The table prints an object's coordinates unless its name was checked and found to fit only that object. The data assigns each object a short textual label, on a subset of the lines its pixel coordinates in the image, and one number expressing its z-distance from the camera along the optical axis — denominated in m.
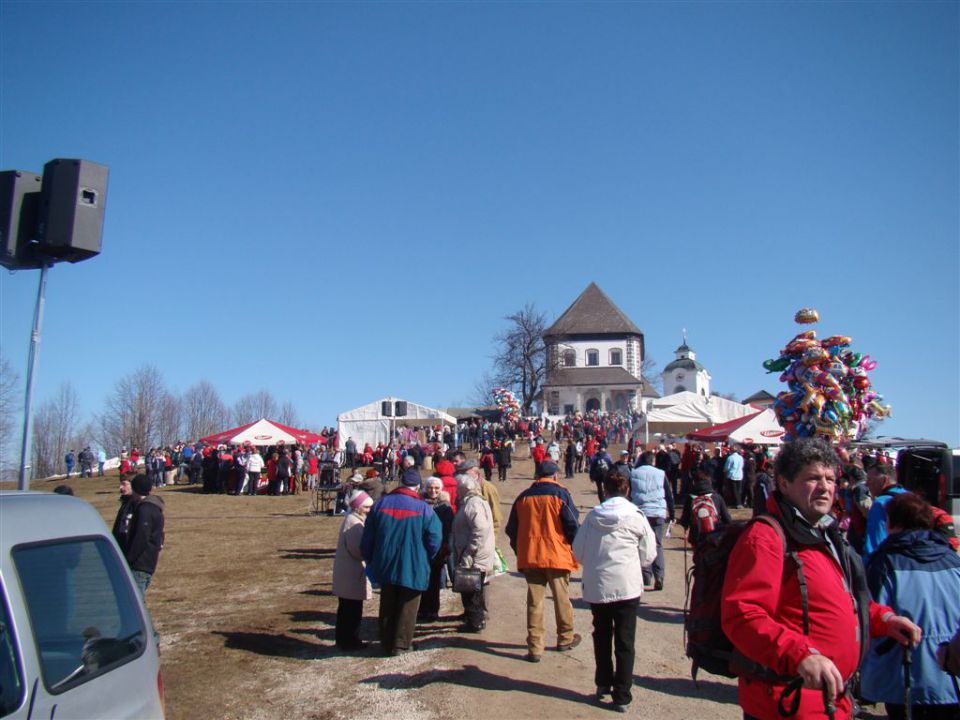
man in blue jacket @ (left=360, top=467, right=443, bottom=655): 7.04
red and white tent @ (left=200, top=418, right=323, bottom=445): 27.73
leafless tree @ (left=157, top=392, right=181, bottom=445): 69.19
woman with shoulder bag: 7.79
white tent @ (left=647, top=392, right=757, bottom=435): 25.77
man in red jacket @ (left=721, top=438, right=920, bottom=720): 2.86
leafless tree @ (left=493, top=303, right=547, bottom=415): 71.25
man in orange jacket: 6.89
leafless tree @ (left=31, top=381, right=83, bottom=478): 65.38
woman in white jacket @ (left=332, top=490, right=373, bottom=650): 7.45
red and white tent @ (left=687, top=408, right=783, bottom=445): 19.01
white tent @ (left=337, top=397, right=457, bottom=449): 36.56
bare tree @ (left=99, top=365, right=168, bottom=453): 61.58
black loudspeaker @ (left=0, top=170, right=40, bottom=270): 4.34
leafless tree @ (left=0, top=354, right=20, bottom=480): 40.48
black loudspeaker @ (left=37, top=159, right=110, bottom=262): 4.36
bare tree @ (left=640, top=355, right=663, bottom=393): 89.51
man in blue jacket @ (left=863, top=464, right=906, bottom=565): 5.89
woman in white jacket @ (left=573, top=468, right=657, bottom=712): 5.88
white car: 2.70
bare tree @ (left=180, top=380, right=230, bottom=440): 78.50
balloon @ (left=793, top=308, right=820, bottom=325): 14.85
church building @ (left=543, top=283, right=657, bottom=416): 78.06
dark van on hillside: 11.74
